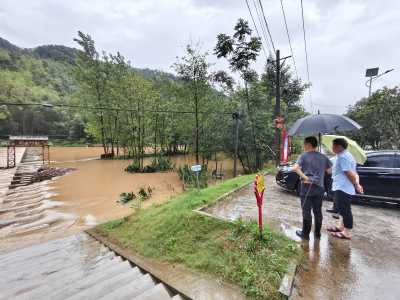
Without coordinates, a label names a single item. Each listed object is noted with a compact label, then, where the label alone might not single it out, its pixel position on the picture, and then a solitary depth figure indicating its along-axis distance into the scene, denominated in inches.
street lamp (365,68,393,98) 650.2
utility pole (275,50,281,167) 340.6
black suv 151.6
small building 529.5
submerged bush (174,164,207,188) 343.7
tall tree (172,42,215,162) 389.4
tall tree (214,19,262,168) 373.2
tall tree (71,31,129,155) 775.7
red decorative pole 91.4
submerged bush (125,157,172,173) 558.6
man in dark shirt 101.3
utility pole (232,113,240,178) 342.6
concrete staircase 81.0
